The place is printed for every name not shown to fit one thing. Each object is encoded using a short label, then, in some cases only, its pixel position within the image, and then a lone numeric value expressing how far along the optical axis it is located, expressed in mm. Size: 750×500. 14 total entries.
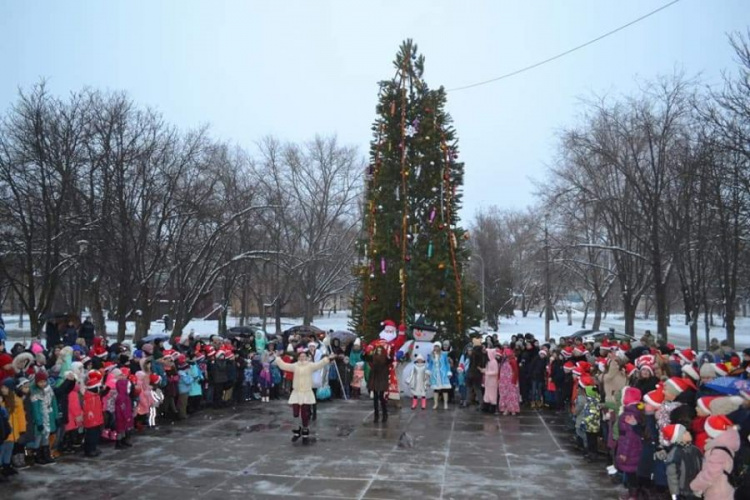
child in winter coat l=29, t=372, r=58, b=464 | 9742
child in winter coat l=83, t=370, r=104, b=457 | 10500
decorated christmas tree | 19141
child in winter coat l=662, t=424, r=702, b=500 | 6809
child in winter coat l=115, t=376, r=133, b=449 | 11227
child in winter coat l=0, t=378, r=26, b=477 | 8969
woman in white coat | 11758
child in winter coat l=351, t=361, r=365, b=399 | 18250
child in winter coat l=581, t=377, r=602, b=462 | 10516
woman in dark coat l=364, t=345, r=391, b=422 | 14047
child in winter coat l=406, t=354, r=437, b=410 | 16031
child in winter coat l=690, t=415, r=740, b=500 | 6035
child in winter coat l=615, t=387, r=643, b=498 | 8018
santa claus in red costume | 16359
